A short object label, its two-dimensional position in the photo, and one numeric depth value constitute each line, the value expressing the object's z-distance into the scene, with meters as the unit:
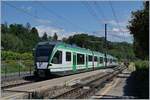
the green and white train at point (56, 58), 14.85
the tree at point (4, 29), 63.66
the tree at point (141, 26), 10.87
